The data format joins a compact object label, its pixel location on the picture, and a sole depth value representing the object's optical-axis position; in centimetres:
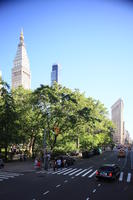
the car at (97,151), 5660
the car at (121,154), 4754
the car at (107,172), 1828
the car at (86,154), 4528
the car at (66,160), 2926
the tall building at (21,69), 19650
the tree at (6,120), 3369
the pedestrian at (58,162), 2656
